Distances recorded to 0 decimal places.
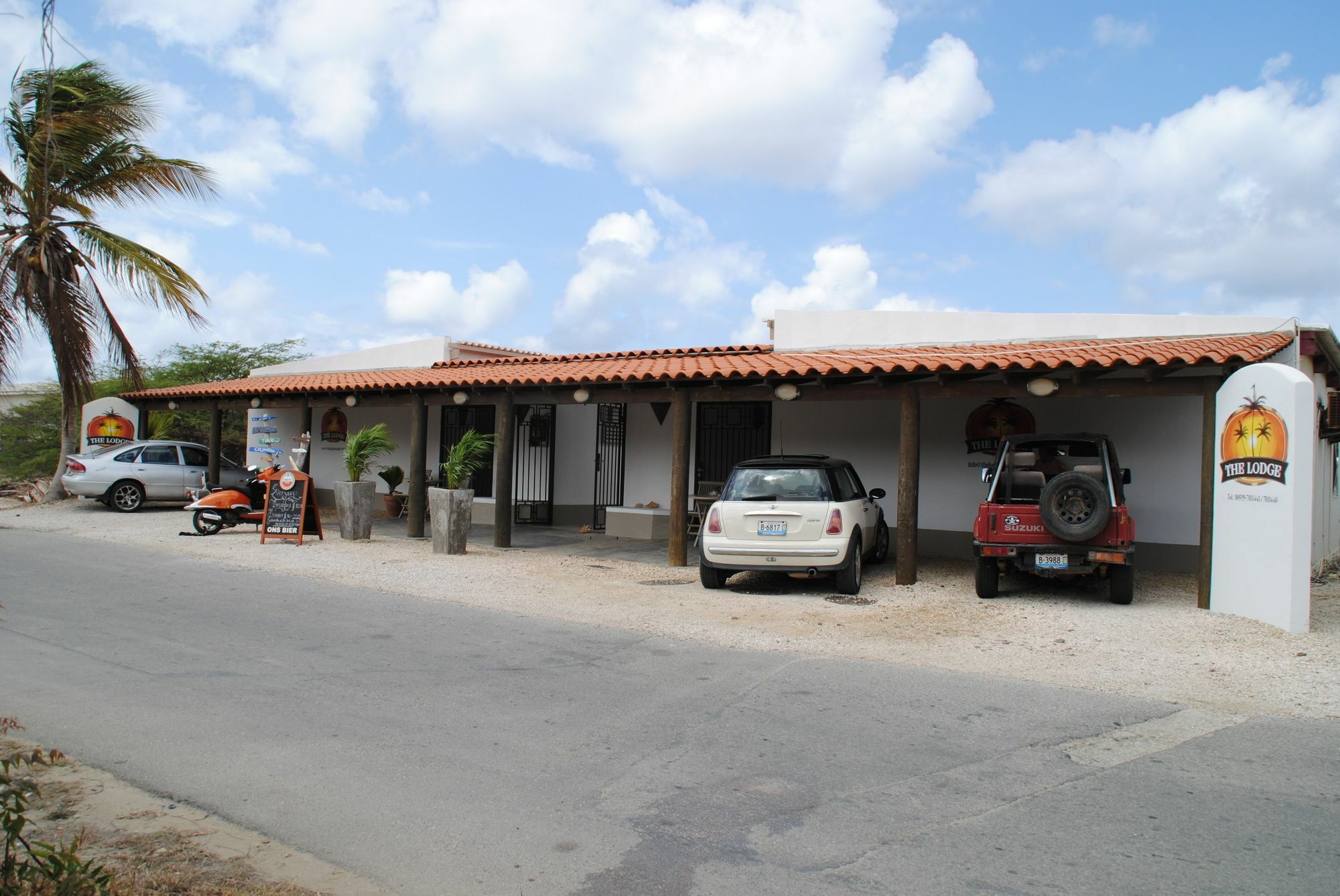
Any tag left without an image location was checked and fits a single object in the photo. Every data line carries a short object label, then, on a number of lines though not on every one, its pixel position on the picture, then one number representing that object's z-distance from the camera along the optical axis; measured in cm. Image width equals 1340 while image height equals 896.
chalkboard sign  1453
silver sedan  1908
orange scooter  1543
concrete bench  1666
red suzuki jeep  929
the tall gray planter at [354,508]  1466
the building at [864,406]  1070
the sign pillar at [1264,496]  824
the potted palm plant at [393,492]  1967
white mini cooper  1005
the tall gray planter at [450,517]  1327
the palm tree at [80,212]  1717
